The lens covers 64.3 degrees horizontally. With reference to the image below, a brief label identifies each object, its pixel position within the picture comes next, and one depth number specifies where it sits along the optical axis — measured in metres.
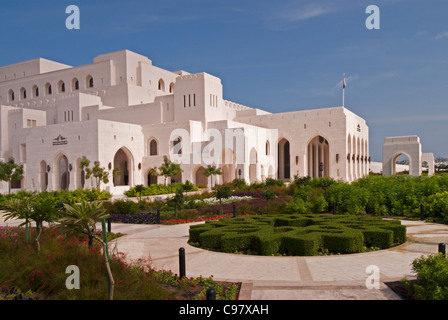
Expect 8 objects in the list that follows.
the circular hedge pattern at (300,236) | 8.44
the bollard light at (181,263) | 6.47
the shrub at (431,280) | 4.88
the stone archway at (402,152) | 37.56
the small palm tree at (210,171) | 30.27
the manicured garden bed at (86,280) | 5.15
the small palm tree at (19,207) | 8.25
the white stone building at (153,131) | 33.22
